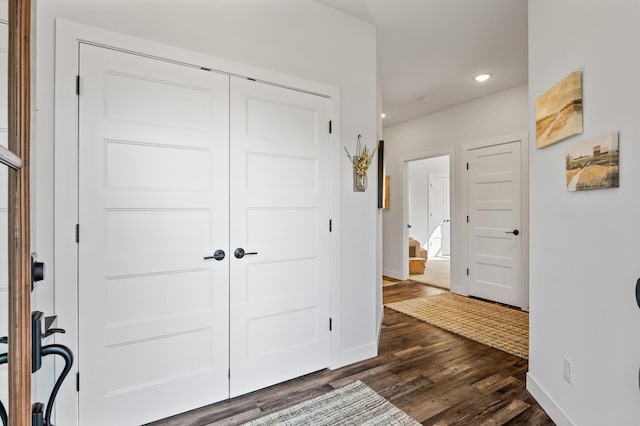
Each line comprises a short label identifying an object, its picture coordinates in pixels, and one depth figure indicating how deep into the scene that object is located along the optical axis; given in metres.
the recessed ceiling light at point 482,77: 3.85
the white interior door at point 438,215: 8.84
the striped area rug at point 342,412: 1.92
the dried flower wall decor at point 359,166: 2.62
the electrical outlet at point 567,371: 1.78
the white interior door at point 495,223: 4.20
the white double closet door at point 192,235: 1.77
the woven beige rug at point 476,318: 3.08
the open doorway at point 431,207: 8.69
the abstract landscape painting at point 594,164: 1.42
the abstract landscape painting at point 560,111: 1.67
